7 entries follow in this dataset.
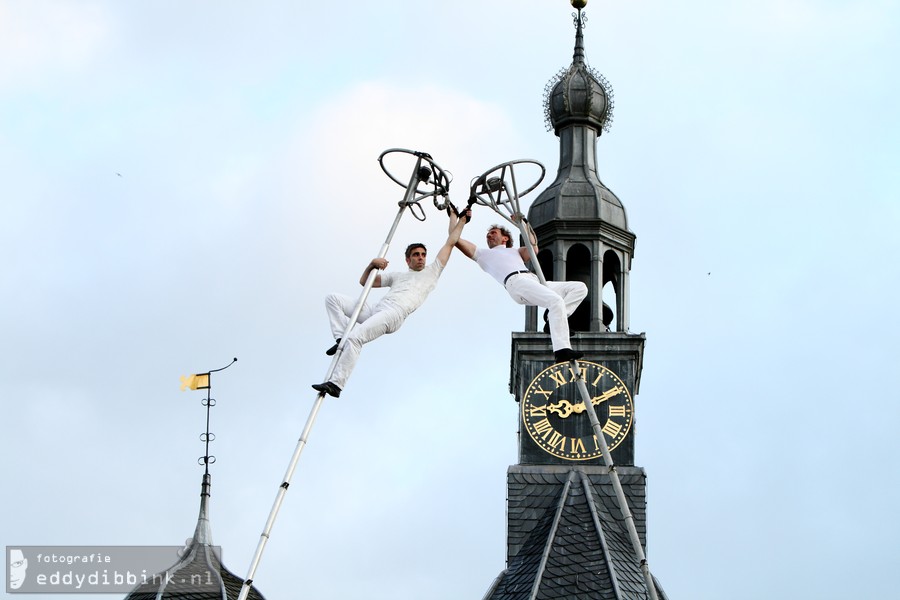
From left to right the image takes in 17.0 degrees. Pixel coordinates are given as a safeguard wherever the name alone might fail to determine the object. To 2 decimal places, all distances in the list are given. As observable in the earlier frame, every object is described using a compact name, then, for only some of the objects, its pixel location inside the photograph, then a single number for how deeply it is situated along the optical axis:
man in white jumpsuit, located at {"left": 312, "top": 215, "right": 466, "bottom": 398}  35.94
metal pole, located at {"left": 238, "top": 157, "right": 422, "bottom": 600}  34.06
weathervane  48.34
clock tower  59.78
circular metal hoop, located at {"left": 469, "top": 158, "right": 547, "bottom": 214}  36.75
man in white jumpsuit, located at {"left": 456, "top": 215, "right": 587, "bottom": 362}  36.03
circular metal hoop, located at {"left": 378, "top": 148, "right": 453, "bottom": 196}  36.66
